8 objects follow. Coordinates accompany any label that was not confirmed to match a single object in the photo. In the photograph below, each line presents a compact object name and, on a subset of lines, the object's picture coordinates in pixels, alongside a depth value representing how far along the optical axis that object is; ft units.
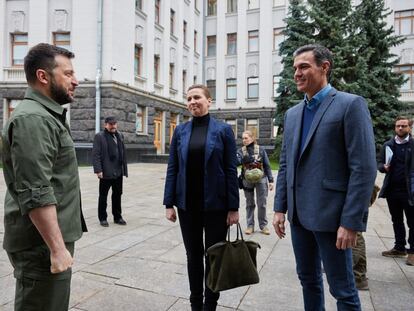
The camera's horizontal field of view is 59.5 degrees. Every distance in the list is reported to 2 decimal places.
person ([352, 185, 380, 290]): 11.80
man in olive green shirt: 5.20
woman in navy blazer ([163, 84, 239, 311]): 9.53
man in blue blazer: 6.97
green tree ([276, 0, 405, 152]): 61.82
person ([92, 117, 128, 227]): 20.88
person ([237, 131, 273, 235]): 19.75
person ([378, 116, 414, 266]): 14.65
